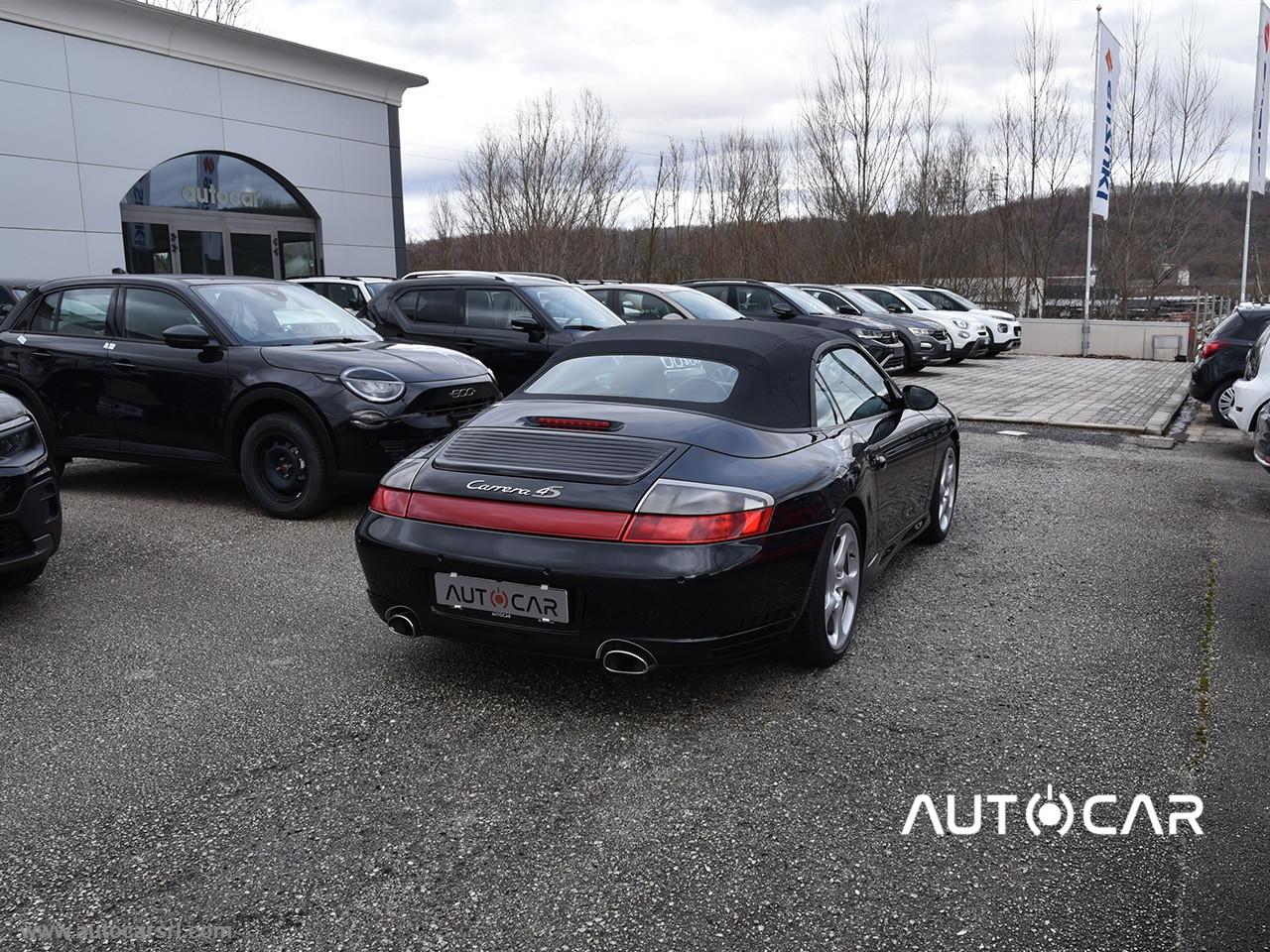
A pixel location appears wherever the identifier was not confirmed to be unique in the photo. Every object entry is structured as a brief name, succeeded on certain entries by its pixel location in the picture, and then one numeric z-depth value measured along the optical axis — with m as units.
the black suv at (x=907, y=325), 18.95
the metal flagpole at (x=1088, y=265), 22.16
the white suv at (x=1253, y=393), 9.05
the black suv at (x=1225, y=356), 12.20
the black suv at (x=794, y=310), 17.61
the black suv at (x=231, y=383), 7.03
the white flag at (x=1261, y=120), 23.16
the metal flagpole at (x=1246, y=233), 25.90
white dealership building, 18.14
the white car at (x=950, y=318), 22.23
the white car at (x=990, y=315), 24.50
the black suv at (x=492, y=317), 10.73
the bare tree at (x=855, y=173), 34.12
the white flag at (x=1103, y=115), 22.03
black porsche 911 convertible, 3.69
